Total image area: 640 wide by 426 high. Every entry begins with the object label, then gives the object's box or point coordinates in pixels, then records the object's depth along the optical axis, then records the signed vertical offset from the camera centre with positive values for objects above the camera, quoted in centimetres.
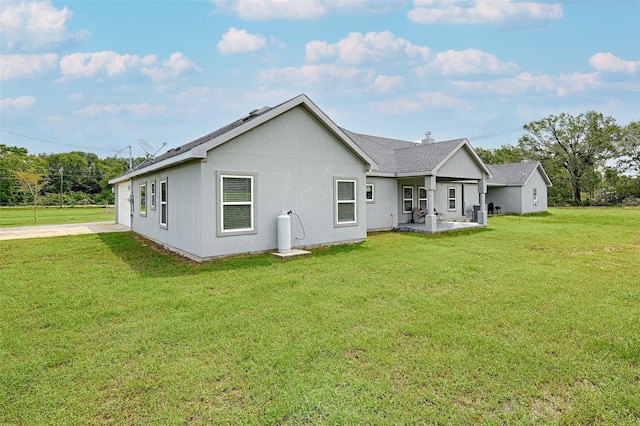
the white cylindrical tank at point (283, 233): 898 -72
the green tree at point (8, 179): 4428 +400
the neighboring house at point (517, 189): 2514 +110
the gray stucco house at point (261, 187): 822 +56
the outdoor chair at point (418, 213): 1593 -39
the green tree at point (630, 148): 3553 +579
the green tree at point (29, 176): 2621 +258
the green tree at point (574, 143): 3684 +696
